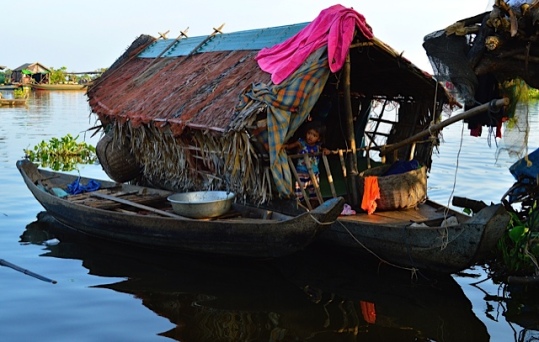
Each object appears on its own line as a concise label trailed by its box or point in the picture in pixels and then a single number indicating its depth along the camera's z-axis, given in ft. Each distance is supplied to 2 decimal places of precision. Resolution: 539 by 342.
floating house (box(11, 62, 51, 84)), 156.76
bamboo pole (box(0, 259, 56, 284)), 19.15
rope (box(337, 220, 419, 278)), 19.36
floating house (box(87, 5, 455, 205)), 20.20
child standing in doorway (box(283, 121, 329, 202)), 21.43
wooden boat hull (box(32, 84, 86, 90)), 155.33
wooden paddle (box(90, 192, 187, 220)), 21.61
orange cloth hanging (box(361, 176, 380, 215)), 21.20
